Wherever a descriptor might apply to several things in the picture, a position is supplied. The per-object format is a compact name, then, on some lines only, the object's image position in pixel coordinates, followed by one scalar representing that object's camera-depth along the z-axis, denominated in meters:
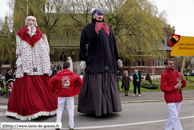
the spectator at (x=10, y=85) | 10.82
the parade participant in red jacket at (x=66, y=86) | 4.91
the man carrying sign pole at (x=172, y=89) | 4.27
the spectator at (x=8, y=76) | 13.23
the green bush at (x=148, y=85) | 16.98
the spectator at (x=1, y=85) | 12.24
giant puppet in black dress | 6.04
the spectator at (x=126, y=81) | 12.77
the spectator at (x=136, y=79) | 12.83
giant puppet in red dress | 5.79
